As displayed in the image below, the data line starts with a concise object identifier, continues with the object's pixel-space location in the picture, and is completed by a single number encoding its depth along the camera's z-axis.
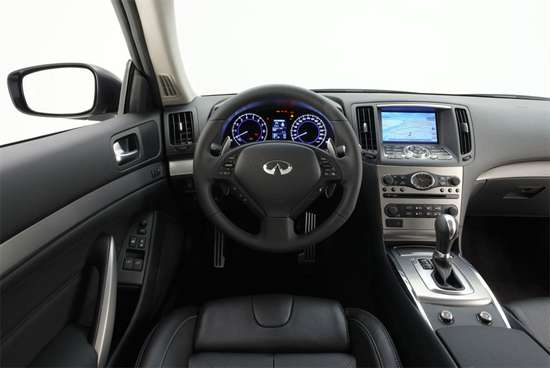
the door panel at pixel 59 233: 0.83
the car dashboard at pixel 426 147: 1.63
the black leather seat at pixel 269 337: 1.05
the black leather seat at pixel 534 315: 1.21
